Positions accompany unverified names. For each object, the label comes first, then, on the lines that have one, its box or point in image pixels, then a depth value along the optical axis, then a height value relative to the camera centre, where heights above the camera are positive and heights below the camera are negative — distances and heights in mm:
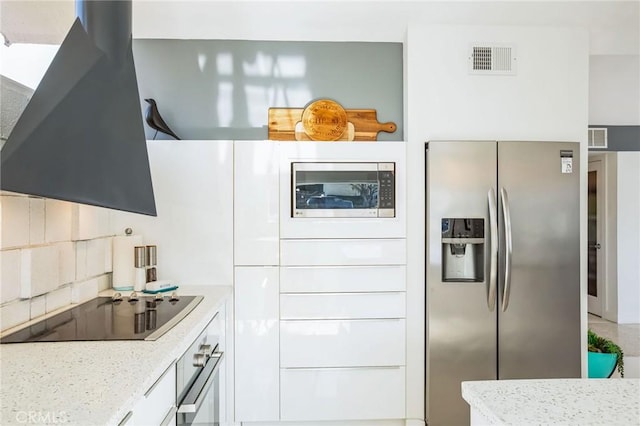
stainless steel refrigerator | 2387 -318
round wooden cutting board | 2752 +635
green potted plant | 2758 -968
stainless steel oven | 1438 -662
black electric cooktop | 1428 -418
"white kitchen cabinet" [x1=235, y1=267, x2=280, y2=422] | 2418 -754
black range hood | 1116 +273
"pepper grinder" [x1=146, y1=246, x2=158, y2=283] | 2293 -272
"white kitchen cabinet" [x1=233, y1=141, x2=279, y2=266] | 2439 +65
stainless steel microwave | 2441 +150
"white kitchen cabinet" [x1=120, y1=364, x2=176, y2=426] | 1055 -531
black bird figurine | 2568 +595
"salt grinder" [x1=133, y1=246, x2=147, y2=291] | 2234 -288
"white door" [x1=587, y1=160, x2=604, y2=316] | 4988 -256
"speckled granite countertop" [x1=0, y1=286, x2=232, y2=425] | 885 -421
